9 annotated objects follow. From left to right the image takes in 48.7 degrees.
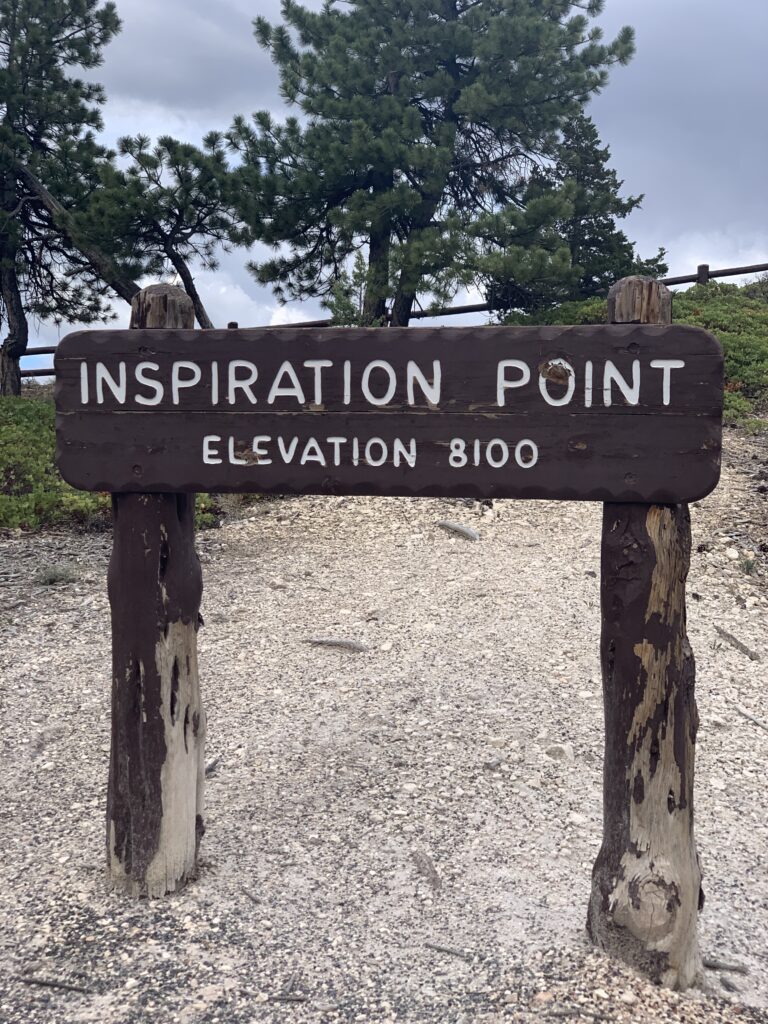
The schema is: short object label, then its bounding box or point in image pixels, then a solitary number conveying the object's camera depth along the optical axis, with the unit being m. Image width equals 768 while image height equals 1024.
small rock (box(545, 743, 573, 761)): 4.39
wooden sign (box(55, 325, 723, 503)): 2.60
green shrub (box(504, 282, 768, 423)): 12.01
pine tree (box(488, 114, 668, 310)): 14.21
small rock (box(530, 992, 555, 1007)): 2.57
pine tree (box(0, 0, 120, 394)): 14.96
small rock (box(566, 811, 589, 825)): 3.81
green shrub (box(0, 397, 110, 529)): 8.30
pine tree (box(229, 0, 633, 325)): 13.05
